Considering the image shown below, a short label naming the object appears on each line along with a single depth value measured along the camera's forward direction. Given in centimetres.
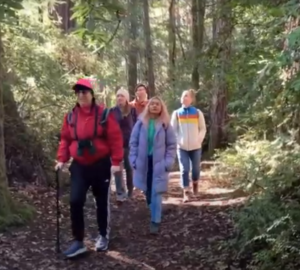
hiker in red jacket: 485
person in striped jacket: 712
